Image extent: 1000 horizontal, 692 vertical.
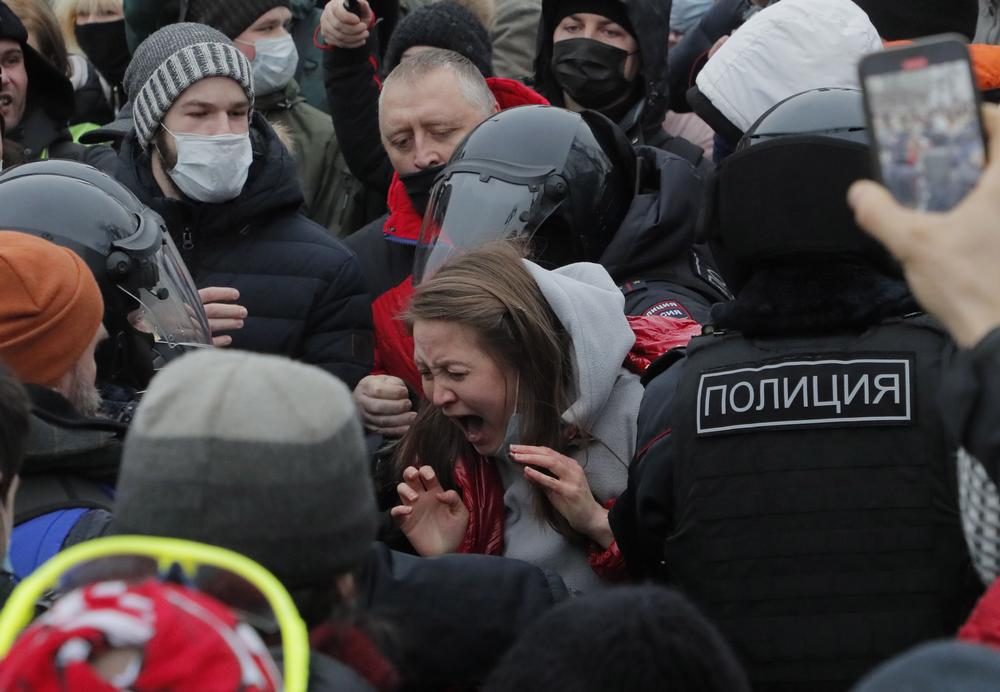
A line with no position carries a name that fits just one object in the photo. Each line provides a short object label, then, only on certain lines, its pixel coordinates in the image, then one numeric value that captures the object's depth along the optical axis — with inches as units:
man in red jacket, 374.6
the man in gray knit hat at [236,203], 356.8
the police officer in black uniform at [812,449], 202.8
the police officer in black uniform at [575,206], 327.9
